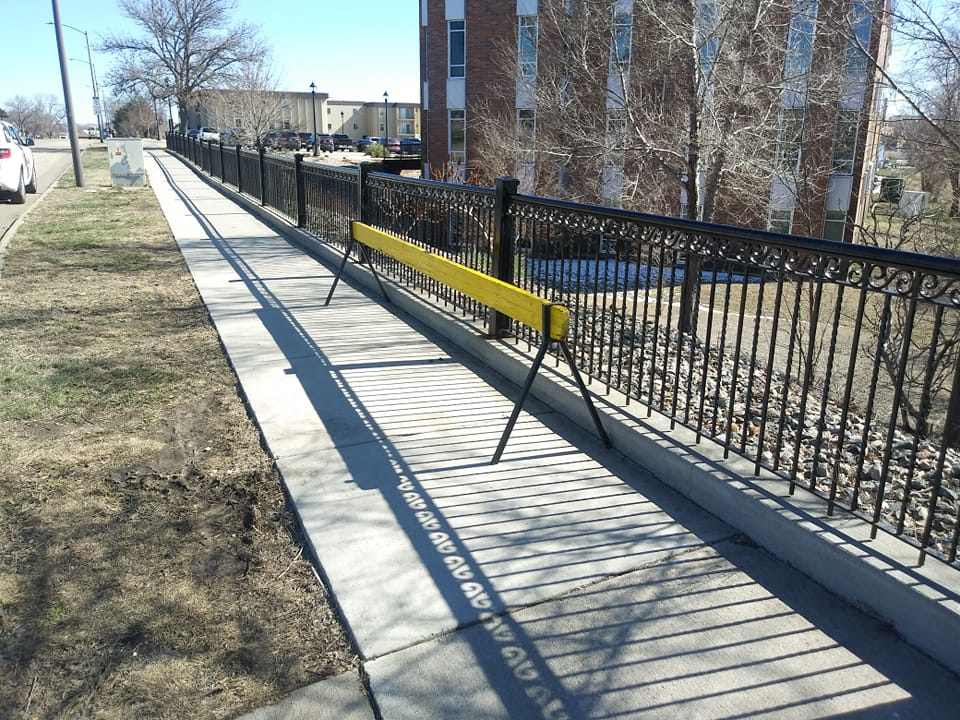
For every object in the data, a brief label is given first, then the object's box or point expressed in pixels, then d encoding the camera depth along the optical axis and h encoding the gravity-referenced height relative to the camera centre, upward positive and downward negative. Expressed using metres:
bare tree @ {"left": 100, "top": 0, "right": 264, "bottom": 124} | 63.00 +7.32
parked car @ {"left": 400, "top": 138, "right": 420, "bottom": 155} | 59.28 -0.16
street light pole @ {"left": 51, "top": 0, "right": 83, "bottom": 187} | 21.34 +1.07
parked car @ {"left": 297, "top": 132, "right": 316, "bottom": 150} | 70.22 +0.45
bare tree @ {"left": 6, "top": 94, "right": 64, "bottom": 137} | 122.39 +4.16
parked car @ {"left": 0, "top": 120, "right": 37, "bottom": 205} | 17.03 -0.53
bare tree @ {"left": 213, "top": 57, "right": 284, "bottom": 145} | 49.44 +2.62
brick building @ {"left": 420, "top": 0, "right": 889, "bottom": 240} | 14.41 +0.85
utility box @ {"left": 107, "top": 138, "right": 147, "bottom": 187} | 22.33 -0.54
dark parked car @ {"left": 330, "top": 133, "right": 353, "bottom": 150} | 78.43 +0.32
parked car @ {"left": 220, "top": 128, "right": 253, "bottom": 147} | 49.75 +0.46
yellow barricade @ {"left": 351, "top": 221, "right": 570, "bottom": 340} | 4.32 -0.94
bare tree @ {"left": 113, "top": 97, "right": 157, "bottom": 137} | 84.43 +2.73
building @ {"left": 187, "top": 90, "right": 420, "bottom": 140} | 111.88 +4.10
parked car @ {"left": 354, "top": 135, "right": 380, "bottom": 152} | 71.94 +0.23
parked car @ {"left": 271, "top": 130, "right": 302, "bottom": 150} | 64.66 +0.32
